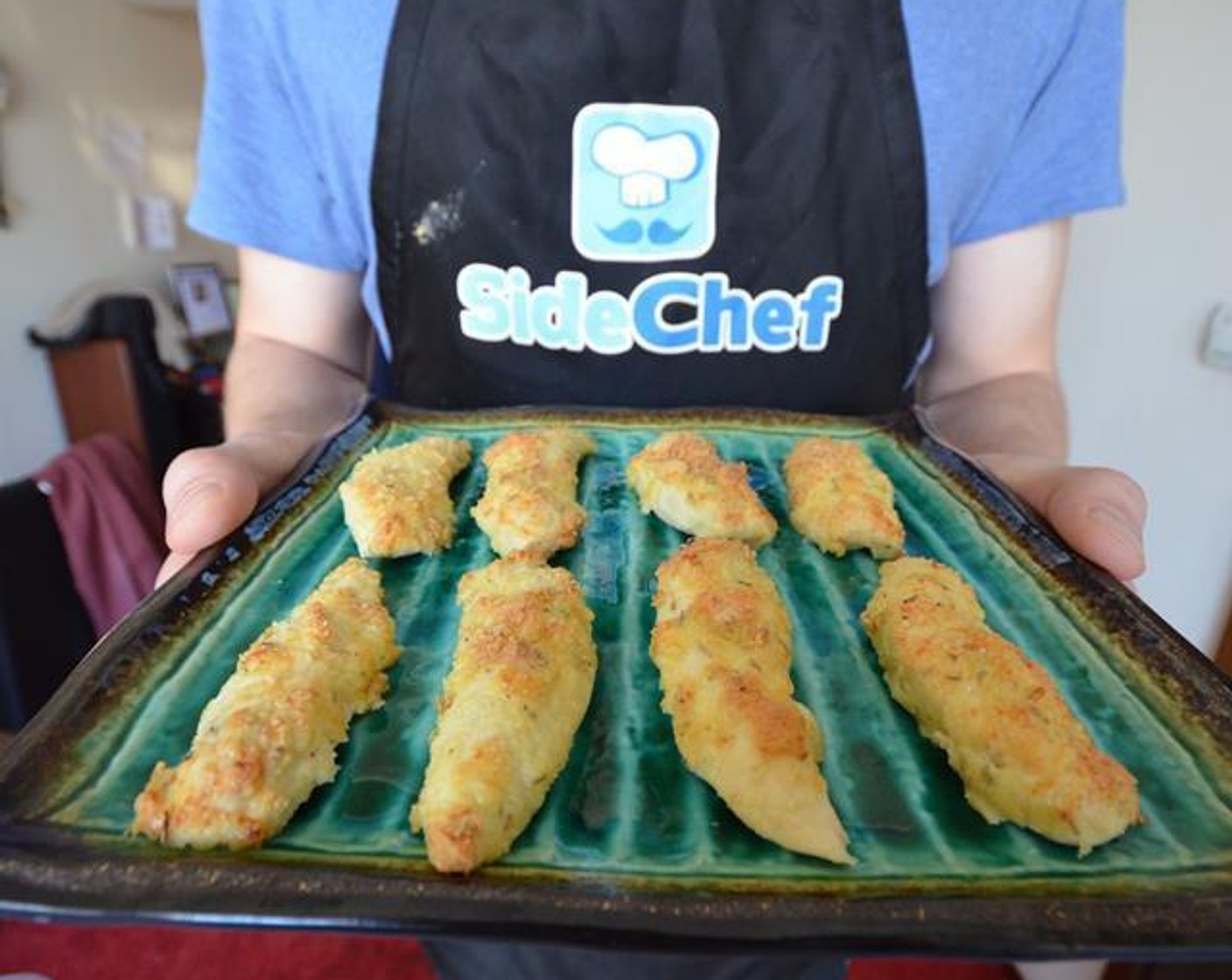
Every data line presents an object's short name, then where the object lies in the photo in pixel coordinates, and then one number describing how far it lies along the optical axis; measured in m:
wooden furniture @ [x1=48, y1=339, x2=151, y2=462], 1.37
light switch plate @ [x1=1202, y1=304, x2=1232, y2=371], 0.66
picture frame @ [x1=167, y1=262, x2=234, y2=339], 1.72
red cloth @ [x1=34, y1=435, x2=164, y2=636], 0.94
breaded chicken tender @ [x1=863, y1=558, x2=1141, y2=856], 0.26
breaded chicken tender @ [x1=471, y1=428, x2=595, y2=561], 0.39
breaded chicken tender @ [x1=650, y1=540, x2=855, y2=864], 0.26
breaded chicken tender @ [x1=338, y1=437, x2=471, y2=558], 0.38
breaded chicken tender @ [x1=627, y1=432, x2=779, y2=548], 0.40
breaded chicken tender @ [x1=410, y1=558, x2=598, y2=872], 0.25
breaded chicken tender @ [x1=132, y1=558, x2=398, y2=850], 0.25
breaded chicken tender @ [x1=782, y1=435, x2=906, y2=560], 0.39
